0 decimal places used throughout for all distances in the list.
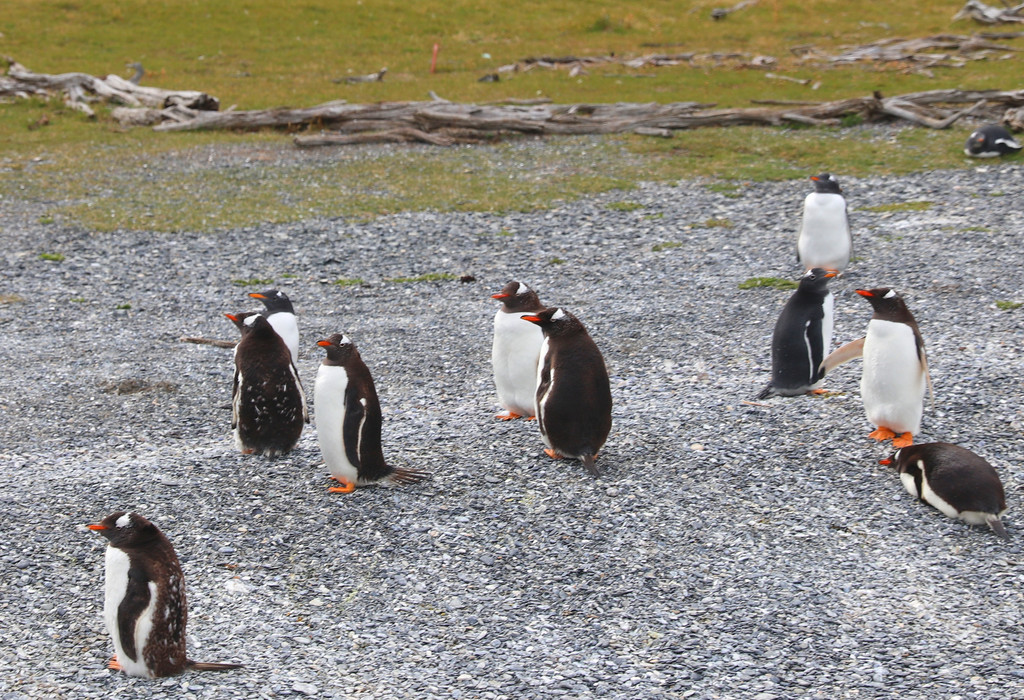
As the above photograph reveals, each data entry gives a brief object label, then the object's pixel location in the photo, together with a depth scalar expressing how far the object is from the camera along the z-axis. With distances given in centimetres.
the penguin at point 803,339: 1384
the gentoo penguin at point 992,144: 2798
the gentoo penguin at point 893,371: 1227
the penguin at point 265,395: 1240
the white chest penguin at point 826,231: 1997
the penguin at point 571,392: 1179
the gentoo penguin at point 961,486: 1018
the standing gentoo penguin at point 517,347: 1347
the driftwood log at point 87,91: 3841
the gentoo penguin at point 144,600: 827
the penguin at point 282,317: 1562
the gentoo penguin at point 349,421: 1142
